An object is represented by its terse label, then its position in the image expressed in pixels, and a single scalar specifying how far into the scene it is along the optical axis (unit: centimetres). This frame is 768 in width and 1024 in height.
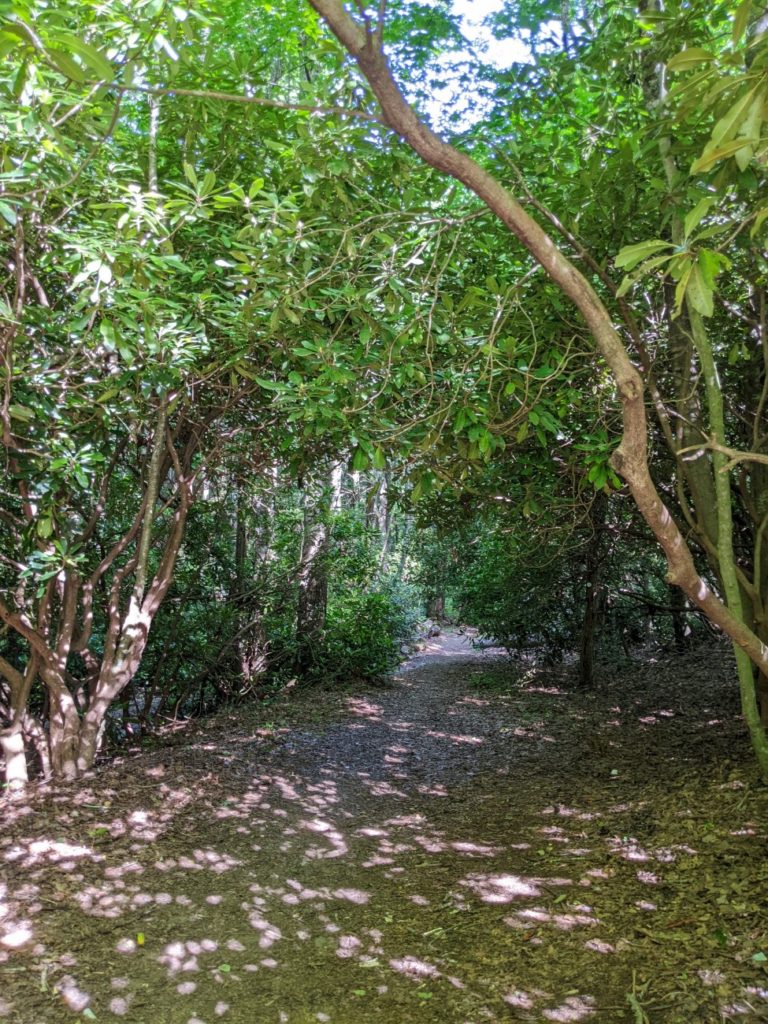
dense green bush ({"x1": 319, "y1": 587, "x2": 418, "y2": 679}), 1047
